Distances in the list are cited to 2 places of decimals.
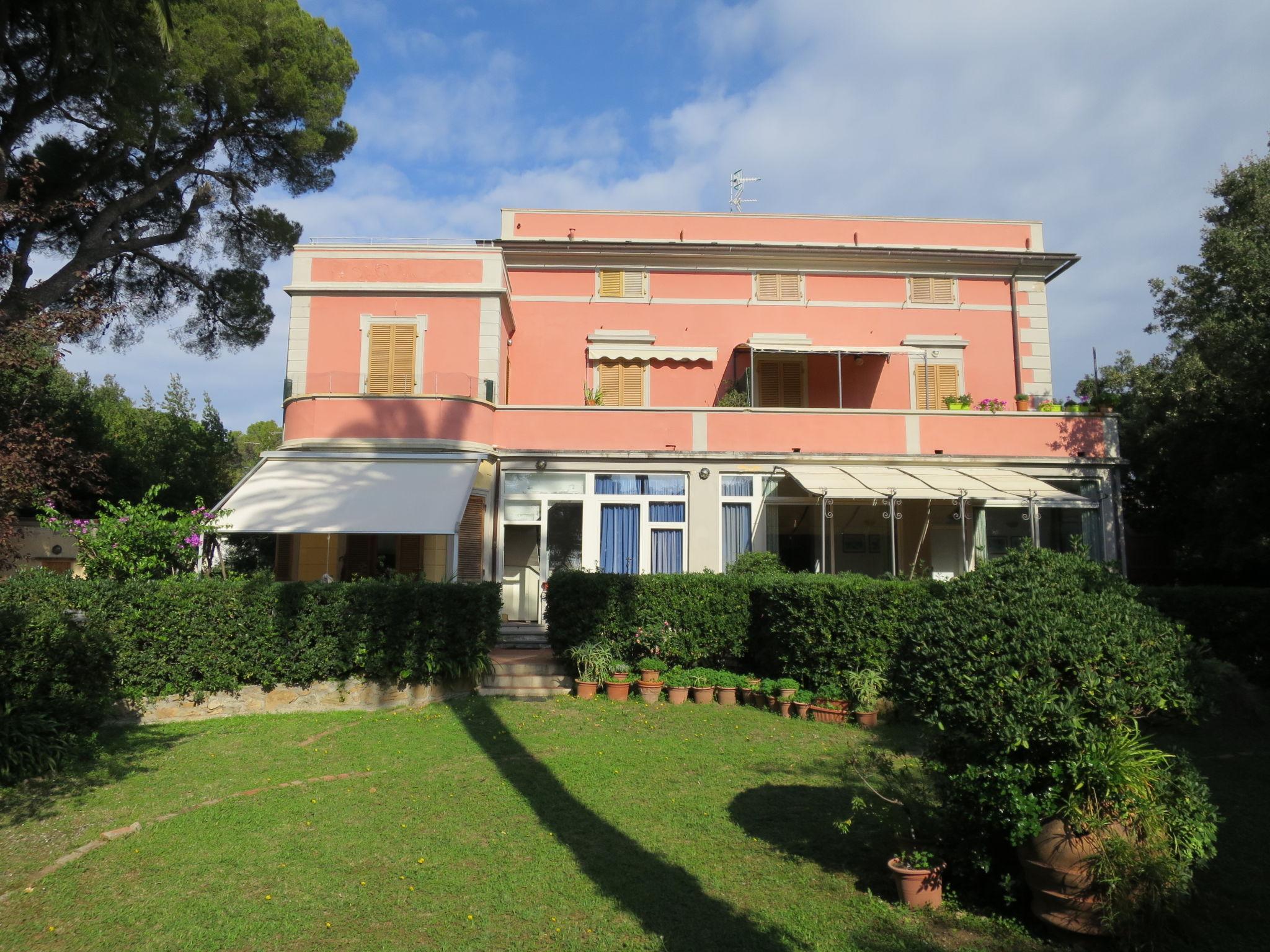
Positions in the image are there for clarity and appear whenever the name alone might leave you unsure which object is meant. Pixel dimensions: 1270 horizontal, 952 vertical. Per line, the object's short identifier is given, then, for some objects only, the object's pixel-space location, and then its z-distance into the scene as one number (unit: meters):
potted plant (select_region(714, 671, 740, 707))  10.59
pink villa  14.87
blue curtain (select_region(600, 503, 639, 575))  15.37
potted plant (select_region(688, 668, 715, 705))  10.59
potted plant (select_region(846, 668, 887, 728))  9.50
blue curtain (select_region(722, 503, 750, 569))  15.52
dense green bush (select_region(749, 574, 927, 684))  9.99
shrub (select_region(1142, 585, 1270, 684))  10.56
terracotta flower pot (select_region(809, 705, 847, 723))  9.63
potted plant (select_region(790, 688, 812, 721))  9.81
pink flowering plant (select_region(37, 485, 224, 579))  10.30
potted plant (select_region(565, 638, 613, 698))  10.75
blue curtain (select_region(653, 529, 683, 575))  15.45
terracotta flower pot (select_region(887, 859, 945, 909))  4.70
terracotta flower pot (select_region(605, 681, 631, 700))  10.66
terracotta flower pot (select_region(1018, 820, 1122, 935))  4.14
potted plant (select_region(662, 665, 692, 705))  10.59
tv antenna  22.45
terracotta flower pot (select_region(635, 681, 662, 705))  10.60
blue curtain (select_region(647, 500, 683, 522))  15.57
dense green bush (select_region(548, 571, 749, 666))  11.16
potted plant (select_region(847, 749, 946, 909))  4.70
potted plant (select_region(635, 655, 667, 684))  10.64
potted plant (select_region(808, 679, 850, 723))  9.66
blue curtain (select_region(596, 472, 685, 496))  15.63
